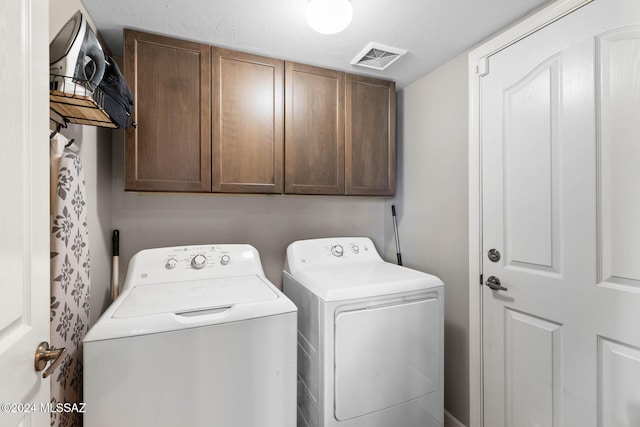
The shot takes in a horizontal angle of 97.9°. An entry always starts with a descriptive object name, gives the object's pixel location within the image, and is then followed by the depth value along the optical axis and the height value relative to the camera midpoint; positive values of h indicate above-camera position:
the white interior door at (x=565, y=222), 1.06 -0.04
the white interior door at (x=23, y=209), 0.57 +0.02
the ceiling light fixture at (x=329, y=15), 1.24 +0.91
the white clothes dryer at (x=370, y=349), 1.37 -0.71
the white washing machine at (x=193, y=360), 1.01 -0.57
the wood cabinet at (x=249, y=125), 1.55 +0.57
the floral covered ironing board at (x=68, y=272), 1.00 -0.22
